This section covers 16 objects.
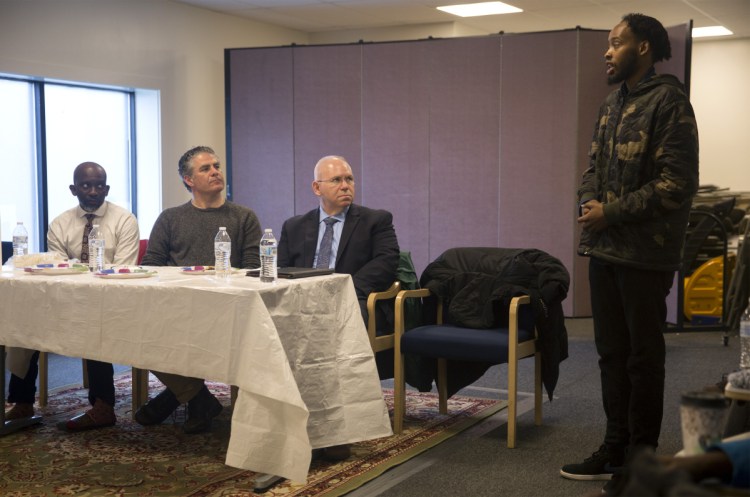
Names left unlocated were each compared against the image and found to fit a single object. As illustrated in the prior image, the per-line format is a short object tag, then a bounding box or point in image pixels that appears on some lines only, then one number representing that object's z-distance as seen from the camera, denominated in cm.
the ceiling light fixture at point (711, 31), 988
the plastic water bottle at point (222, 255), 361
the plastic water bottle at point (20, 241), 432
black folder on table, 349
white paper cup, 158
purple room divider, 751
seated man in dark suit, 419
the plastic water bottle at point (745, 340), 242
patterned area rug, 325
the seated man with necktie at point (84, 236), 427
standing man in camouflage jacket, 298
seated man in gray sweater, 434
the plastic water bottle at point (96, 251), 388
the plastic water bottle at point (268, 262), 342
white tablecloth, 307
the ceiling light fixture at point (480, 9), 869
